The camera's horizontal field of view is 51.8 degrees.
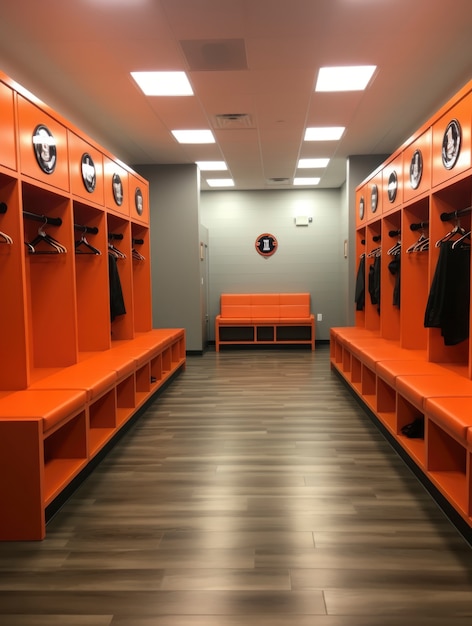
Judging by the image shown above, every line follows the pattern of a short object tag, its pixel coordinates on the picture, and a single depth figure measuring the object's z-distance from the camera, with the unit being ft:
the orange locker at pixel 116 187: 14.96
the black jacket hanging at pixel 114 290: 15.72
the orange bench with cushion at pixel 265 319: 28.33
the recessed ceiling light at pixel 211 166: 24.16
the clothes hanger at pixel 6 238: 8.87
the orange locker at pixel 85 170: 12.20
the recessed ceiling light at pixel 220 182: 27.89
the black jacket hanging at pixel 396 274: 15.62
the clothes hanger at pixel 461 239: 10.85
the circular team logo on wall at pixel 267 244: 30.78
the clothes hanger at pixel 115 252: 16.53
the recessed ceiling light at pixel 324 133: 18.80
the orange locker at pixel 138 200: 17.73
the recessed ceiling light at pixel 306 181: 28.12
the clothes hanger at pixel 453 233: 11.20
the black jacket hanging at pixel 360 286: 20.02
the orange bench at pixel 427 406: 7.44
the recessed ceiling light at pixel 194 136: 19.15
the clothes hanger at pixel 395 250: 16.12
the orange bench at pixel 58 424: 7.36
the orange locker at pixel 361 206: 19.60
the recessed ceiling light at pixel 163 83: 13.79
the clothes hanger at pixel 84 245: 14.05
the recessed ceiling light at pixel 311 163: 23.89
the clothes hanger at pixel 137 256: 19.26
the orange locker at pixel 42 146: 9.55
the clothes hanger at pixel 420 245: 13.48
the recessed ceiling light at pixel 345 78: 13.51
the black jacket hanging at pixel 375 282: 18.17
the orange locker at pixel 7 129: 8.73
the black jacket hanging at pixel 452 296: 11.00
